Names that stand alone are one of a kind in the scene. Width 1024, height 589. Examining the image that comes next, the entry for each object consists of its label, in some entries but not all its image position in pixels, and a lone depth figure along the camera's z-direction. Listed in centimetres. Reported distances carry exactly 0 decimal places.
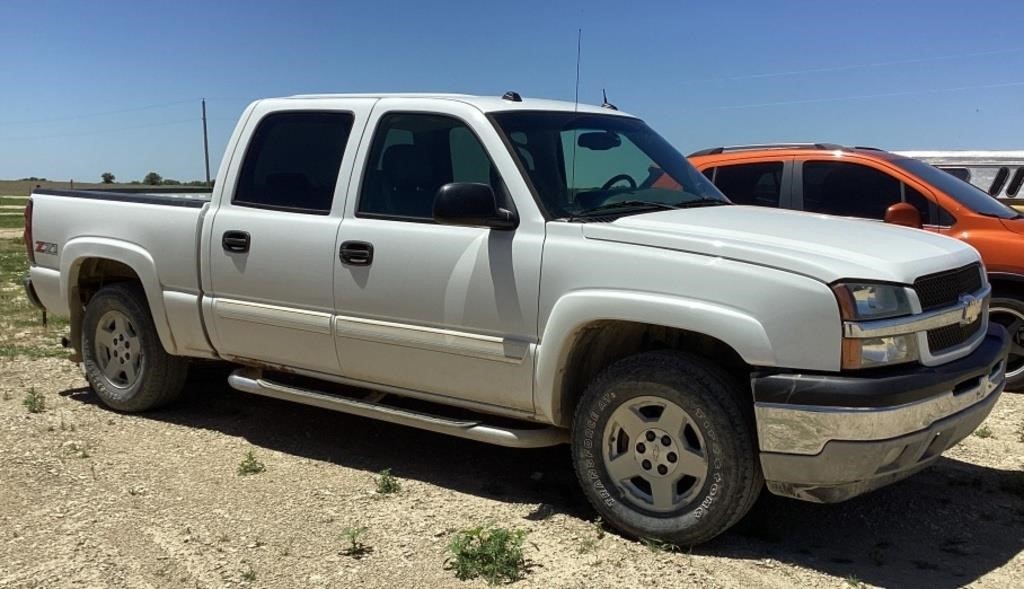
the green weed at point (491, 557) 389
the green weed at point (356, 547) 416
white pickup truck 375
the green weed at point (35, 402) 643
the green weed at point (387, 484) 491
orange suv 693
